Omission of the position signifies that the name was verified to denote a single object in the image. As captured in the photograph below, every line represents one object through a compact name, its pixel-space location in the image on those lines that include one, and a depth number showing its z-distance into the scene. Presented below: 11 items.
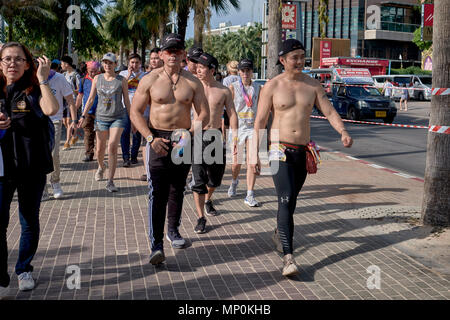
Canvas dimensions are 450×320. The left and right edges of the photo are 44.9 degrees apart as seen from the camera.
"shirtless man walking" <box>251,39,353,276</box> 5.05
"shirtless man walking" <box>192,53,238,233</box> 6.37
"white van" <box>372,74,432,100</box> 39.03
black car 21.22
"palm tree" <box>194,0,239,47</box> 19.67
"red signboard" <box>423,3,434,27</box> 22.05
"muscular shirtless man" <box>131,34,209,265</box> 5.02
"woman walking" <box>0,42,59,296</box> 4.22
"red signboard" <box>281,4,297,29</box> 18.24
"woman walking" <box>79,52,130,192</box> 8.41
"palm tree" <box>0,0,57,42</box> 34.00
